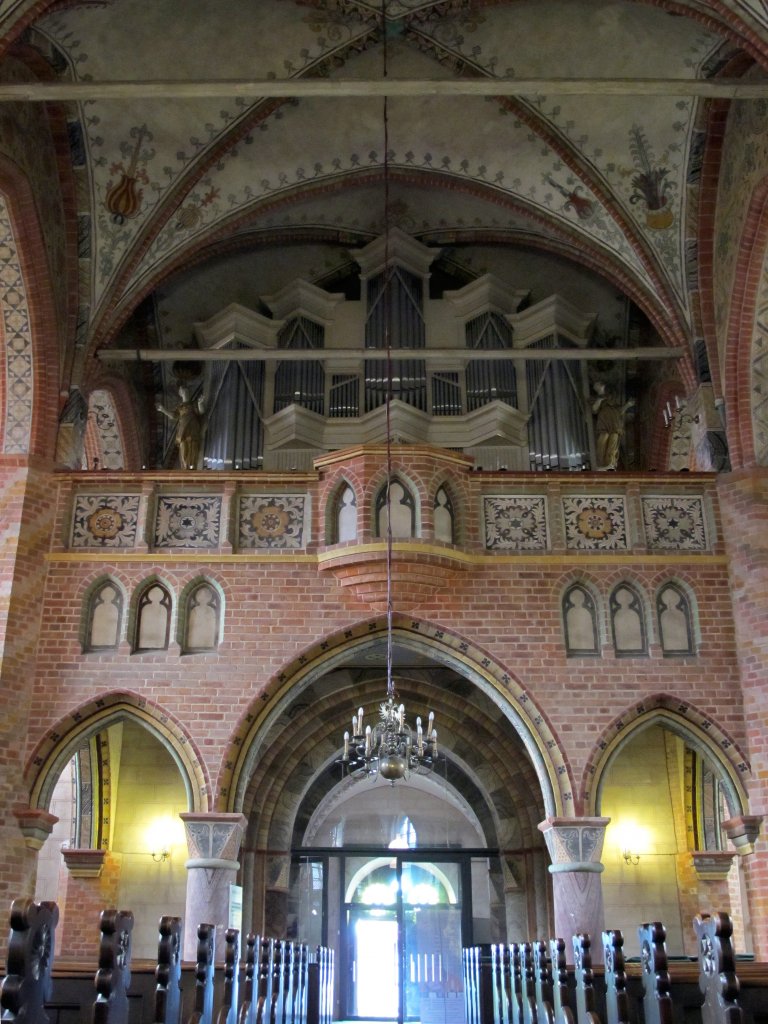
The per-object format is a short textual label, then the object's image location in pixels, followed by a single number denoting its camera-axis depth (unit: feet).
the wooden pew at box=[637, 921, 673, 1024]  18.33
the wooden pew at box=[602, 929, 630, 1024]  19.54
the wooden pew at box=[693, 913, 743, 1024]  16.74
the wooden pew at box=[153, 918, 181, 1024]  17.89
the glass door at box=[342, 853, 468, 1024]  63.52
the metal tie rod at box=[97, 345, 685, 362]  49.98
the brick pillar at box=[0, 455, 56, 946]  40.93
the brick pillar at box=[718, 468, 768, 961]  40.83
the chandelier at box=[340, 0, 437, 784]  35.91
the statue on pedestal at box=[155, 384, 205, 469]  54.34
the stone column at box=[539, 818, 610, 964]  40.70
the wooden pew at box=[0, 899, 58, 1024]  13.55
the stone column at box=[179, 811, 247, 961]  40.60
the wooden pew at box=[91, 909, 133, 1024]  15.70
